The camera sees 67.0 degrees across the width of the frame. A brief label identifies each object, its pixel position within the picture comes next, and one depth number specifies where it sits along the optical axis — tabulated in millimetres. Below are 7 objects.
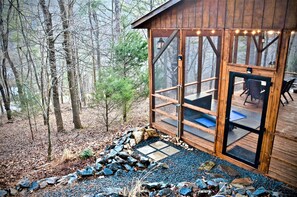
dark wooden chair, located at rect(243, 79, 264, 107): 6670
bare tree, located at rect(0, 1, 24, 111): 11072
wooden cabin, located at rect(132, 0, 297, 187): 4062
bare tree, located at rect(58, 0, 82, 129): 8352
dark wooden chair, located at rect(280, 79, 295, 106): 6965
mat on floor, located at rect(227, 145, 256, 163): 4869
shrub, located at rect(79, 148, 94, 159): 6031
